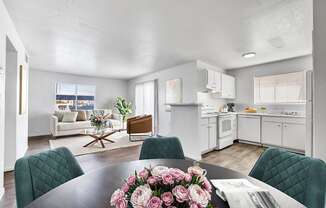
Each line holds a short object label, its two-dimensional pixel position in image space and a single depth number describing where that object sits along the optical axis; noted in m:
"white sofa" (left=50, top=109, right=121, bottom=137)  5.42
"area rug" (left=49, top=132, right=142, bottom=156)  4.10
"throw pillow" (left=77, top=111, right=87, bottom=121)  6.35
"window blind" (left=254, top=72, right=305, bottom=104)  4.24
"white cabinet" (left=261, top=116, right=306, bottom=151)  3.80
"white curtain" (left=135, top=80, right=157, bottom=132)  6.36
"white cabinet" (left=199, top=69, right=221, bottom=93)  4.41
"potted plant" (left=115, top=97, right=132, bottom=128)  7.52
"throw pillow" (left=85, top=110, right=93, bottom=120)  6.56
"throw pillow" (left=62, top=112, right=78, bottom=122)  5.90
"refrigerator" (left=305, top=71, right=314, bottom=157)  2.69
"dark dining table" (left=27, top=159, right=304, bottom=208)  0.76
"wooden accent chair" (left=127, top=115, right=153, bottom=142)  5.46
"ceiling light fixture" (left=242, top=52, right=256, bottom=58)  3.83
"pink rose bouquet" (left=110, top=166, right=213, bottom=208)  0.52
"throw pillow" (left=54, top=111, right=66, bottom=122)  5.92
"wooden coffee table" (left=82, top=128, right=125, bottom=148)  4.54
